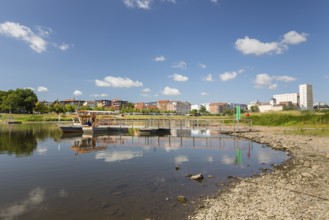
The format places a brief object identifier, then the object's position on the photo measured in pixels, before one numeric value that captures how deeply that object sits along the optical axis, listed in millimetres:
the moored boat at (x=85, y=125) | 51031
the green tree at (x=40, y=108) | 127812
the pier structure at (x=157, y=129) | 49316
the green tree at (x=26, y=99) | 122362
